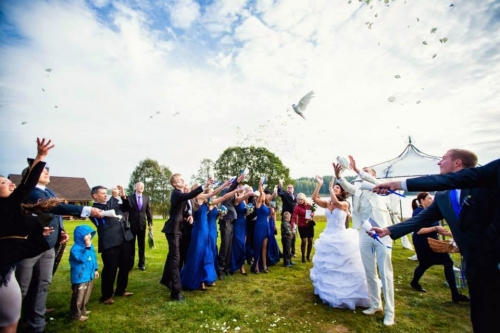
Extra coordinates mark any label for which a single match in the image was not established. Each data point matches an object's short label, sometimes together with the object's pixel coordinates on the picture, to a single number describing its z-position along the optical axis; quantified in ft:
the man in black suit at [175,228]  18.74
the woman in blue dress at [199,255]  20.85
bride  17.33
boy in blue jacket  15.60
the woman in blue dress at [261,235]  26.73
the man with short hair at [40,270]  12.71
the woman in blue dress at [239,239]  26.43
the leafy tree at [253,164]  122.62
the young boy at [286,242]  29.09
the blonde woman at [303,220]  30.42
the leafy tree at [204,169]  146.17
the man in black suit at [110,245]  17.65
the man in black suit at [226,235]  25.34
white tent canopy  45.21
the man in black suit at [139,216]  26.94
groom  15.72
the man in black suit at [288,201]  32.75
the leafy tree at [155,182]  146.61
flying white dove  19.33
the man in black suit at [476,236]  8.09
